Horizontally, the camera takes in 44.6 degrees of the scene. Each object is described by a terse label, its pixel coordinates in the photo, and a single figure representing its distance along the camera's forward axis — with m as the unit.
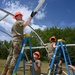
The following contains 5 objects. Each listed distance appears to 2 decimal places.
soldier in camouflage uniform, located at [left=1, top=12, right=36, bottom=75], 2.24
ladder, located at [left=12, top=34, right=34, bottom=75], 2.17
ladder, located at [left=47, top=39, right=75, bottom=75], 2.53
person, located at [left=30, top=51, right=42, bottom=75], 2.62
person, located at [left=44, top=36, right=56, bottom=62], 3.05
